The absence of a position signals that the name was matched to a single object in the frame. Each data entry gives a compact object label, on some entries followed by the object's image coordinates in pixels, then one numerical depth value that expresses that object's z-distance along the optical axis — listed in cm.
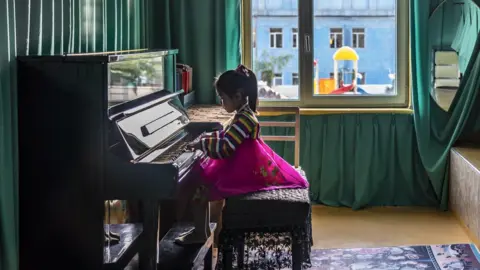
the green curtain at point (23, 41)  213
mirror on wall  425
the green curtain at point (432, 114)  417
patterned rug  330
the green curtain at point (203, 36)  427
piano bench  269
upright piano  219
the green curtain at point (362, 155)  439
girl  279
